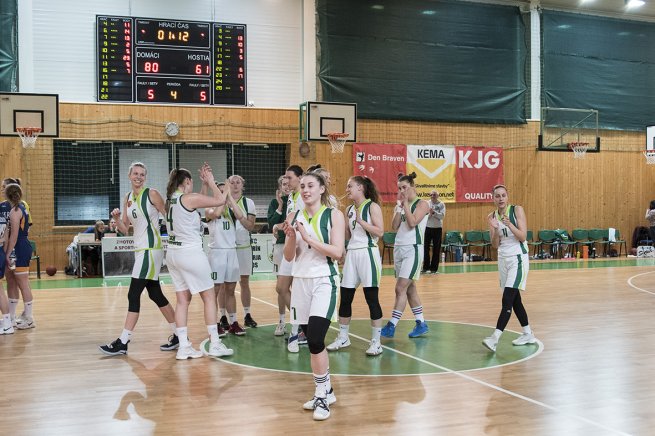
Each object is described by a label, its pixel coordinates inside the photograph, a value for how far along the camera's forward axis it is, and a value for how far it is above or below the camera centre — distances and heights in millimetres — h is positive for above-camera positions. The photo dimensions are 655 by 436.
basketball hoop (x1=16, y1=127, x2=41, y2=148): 14398 +1720
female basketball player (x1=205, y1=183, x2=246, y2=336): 7871 -366
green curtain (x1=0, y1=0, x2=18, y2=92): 15953 +3984
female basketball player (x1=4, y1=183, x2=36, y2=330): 8250 -363
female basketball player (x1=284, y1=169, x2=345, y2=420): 5055 -427
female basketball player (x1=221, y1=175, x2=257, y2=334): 8016 -217
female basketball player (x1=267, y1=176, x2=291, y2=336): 7785 -320
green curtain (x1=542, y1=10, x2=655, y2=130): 20812 +4498
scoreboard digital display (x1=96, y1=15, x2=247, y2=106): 16062 +3700
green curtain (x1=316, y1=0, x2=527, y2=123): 18516 +4350
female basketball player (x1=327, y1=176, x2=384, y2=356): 7105 -449
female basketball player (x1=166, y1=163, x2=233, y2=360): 6684 -358
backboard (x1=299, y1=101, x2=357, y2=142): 16875 +2363
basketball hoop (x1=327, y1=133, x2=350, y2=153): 16938 +1832
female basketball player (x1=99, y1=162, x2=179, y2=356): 7031 -280
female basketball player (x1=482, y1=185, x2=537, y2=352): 7312 -447
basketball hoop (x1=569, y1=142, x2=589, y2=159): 19500 +1813
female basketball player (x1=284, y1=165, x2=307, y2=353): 7348 -658
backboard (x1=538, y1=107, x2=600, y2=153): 19953 +2467
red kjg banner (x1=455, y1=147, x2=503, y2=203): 19875 +1179
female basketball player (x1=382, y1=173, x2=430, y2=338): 7902 -282
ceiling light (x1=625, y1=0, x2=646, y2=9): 20969 +6394
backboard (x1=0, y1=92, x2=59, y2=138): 14398 +2194
